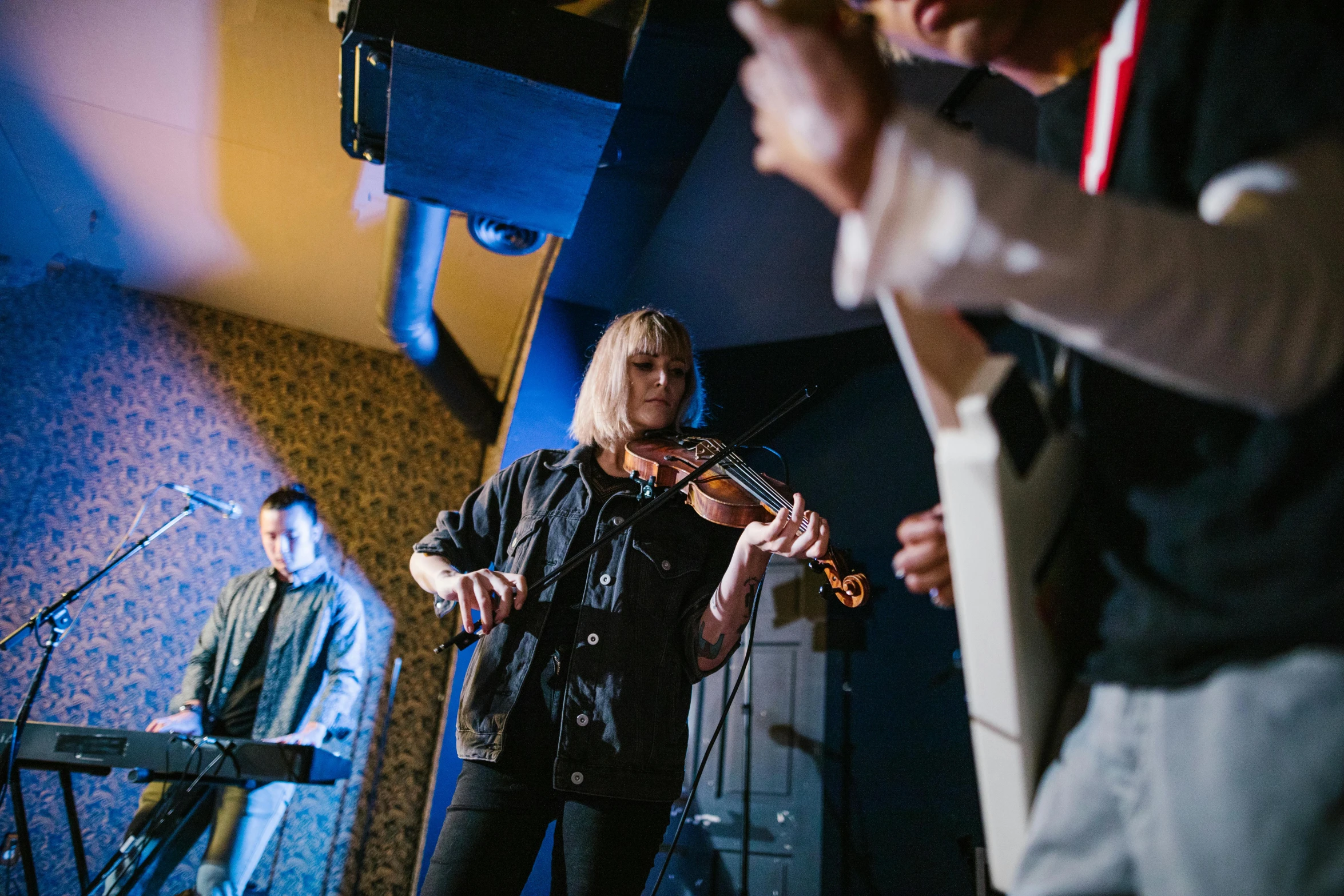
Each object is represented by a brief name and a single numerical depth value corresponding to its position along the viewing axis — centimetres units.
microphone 329
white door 421
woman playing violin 146
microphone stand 237
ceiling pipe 362
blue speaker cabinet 248
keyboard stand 230
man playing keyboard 281
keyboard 249
